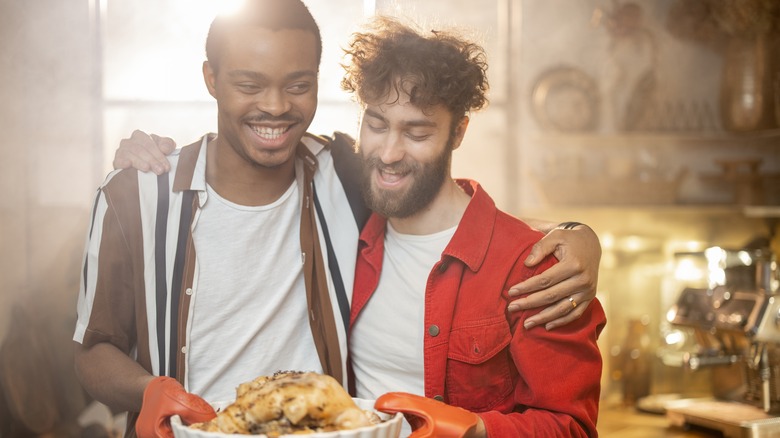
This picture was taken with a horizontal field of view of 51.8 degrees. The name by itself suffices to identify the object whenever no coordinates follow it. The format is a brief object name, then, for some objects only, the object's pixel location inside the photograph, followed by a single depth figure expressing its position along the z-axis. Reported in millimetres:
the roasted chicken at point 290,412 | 1083
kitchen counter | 2650
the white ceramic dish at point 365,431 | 1038
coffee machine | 2508
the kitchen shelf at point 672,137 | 3349
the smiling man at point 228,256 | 1670
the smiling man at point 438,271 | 1562
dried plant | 3336
